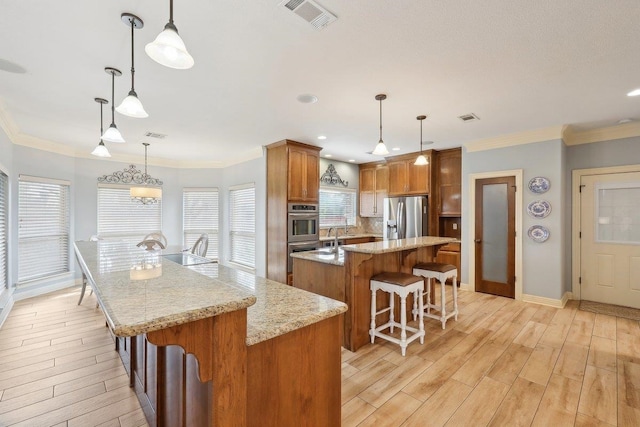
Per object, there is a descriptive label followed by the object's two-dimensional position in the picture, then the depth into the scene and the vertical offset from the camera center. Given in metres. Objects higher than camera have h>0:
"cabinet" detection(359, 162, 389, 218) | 6.56 +0.62
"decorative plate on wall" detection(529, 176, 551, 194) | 4.20 +0.44
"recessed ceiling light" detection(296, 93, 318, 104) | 3.10 +1.28
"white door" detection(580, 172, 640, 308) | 4.03 -0.37
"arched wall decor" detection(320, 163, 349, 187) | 6.42 +0.83
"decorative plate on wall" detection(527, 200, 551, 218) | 4.20 +0.07
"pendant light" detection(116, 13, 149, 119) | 1.87 +0.74
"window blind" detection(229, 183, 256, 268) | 6.01 -0.24
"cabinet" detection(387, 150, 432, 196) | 5.64 +0.78
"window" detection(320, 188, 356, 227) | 6.50 +0.16
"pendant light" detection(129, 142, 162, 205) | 5.00 +0.38
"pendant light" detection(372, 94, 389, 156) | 3.05 +0.72
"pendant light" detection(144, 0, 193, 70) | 1.34 +0.81
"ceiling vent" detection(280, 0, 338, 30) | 1.74 +1.28
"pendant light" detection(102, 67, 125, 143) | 2.43 +0.70
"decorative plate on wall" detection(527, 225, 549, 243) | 4.21 -0.29
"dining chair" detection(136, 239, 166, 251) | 3.58 -0.39
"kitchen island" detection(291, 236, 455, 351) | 2.87 -0.65
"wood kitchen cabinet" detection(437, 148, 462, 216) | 5.35 +0.61
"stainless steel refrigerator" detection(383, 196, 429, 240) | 5.49 -0.07
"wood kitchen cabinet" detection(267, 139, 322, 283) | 4.94 +0.49
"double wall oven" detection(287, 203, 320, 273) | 4.96 -0.26
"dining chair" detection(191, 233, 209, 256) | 3.70 -0.44
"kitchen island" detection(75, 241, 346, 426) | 0.91 -0.49
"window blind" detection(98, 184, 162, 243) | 5.85 -0.05
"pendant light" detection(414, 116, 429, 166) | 3.72 +0.72
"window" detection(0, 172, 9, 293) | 3.88 -0.13
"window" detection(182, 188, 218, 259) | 6.89 -0.03
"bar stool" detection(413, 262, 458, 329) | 3.31 -0.72
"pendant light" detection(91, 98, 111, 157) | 2.97 +0.66
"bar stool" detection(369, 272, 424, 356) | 2.77 -0.80
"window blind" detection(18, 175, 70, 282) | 4.63 -0.24
